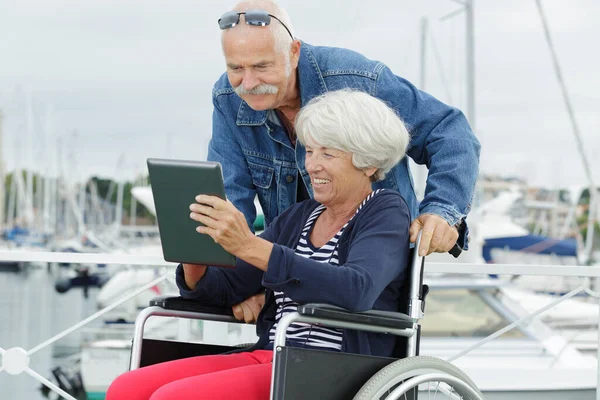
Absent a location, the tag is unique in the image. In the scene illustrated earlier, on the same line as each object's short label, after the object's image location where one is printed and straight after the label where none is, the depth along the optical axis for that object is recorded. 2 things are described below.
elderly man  2.31
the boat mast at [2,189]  34.69
